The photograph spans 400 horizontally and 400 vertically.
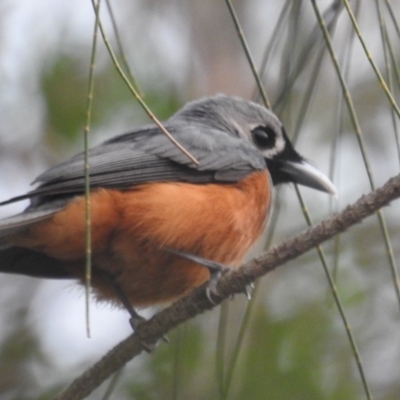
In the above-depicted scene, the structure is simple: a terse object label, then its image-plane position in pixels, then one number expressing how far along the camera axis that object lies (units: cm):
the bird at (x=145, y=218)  764
